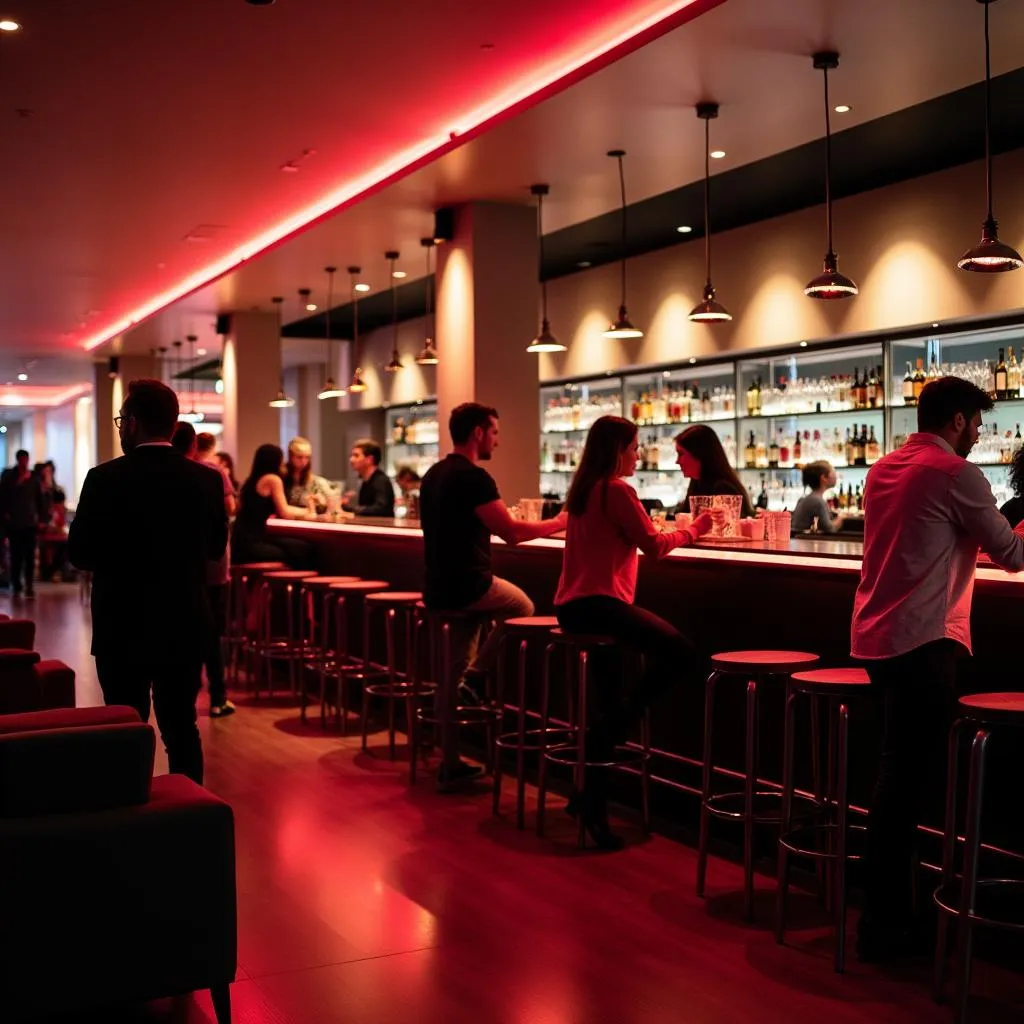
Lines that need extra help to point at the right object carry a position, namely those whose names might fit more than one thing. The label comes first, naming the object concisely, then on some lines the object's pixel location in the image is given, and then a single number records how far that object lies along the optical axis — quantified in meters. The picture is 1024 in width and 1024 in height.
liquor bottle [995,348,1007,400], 7.25
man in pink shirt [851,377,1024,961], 3.29
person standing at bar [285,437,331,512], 9.17
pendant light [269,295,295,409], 11.75
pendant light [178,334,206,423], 14.60
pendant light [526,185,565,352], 7.20
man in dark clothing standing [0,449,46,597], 14.92
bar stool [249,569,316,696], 7.76
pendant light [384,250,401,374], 9.49
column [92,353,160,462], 16.36
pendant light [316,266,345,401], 11.25
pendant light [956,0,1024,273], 4.76
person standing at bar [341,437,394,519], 9.68
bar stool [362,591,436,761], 6.00
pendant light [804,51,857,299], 5.41
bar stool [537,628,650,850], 4.54
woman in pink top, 4.46
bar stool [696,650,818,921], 3.82
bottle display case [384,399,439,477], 14.05
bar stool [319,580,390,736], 6.70
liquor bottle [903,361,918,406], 7.71
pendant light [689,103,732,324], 6.23
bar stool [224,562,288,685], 8.19
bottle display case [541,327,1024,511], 7.48
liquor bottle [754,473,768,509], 8.98
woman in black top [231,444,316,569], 8.12
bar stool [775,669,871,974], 3.39
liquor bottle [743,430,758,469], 8.97
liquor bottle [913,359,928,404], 7.66
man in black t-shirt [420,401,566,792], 5.25
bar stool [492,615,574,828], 4.84
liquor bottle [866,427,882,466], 7.98
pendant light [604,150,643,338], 7.03
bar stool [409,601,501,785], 5.42
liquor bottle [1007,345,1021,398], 7.20
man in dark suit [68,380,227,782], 3.87
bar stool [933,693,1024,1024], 2.93
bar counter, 3.71
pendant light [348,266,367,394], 10.40
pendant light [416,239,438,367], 9.00
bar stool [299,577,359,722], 7.20
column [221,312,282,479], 12.37
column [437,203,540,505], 7.72
